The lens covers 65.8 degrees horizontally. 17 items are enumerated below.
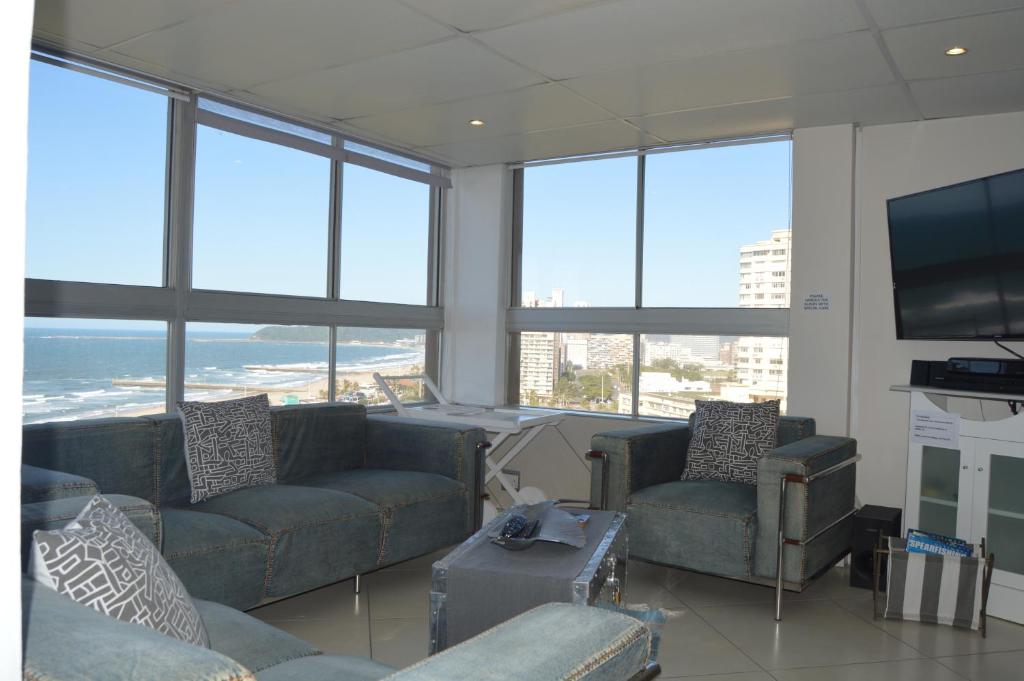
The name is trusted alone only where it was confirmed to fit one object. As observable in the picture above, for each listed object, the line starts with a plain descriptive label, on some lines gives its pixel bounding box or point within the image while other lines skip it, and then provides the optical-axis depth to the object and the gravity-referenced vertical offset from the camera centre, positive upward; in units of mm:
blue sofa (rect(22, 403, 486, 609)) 2842 -789
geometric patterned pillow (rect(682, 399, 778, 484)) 4230 -593
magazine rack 3443 -1104
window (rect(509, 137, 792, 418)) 5203 +399
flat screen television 3723 +395
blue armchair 3604 -851
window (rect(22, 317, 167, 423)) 3963 -304
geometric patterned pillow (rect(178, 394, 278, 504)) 3449 -588
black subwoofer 4027 -1041
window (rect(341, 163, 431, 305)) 5629 +617
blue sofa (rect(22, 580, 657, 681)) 970 -487
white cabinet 3658 -738
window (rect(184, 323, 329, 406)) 4559 -286
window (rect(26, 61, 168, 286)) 4168 +745
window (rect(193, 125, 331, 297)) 4648 +633
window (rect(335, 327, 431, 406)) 5523 -310
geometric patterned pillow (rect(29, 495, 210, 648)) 1408 -485
